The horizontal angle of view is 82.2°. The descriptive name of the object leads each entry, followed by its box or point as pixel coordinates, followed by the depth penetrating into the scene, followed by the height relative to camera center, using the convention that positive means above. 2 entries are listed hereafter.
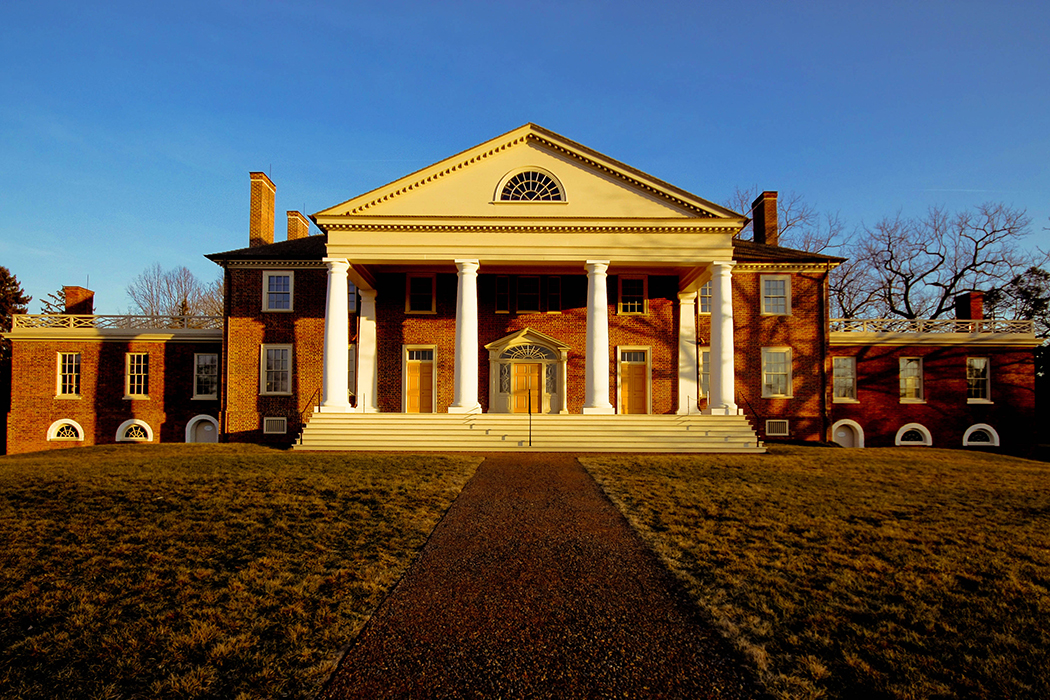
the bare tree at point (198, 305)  51.81 +6.58
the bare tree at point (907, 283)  39.91 +6.43
